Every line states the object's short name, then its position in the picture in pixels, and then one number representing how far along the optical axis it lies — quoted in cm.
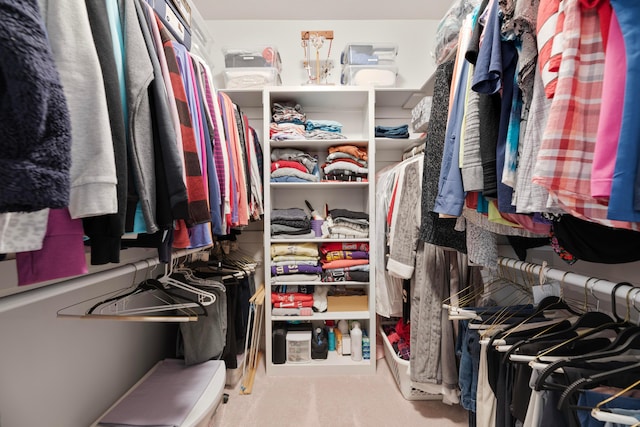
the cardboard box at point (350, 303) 206
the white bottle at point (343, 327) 212
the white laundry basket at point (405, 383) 166
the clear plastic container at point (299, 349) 196
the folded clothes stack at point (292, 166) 201
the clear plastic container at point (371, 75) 206
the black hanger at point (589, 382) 55
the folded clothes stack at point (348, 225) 203
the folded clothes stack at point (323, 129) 204
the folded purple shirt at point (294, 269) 196
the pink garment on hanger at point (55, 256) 49
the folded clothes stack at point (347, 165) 202
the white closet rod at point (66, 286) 55
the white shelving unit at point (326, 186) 195
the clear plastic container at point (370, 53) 206
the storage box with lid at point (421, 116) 170
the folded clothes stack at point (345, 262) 198
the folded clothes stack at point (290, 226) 199
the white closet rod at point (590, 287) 66
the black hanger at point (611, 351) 60
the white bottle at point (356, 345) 199
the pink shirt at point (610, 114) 46
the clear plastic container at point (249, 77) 201
